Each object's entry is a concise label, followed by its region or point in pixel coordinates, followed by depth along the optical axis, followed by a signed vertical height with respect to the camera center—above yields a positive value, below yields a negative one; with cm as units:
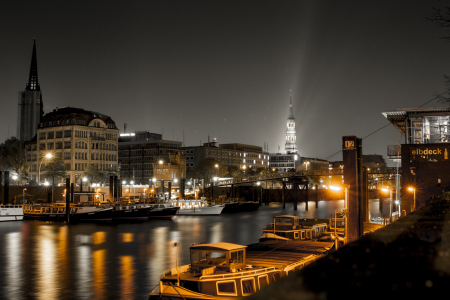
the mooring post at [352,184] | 2800 -17
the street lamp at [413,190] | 5027 -110
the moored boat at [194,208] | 9350 -531
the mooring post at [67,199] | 7107 -249
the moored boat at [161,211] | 8369 -516
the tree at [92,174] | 12862 +260
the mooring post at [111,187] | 8911 -86
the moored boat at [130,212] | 7838 -509
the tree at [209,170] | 18038 +490
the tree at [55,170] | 11531 +355
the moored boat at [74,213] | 7569 -504
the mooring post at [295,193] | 11278 -298
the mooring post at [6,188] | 7706 -69
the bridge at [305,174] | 8781 +163
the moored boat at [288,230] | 3341 -362
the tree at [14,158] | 12325 +708
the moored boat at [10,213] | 7662 -490
